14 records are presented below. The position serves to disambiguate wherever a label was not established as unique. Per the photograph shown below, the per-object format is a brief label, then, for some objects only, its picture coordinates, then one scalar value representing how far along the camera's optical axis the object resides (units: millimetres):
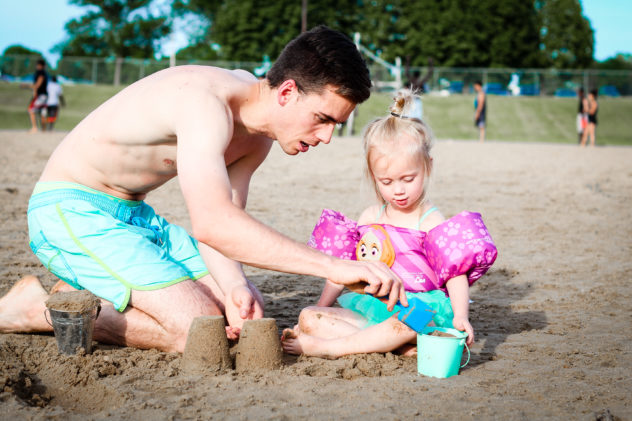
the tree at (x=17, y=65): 38500
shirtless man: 2797
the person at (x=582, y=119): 22875
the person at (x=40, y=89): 18547
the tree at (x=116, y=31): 59812
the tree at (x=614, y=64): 78875
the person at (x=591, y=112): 20578
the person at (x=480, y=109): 20609
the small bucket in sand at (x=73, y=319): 3102
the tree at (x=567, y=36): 62000
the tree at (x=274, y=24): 53250
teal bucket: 2992
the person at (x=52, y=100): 19219
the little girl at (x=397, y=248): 3361
